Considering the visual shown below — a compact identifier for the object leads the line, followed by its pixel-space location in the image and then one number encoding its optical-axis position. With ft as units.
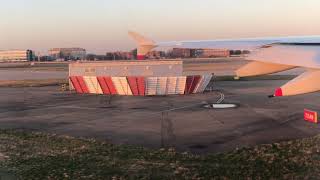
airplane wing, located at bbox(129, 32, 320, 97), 37.16
